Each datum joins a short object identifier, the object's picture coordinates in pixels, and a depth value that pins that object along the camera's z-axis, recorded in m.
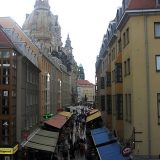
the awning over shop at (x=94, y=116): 32.42
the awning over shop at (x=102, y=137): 18.81
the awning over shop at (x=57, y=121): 27.39
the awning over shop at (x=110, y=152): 15.22
